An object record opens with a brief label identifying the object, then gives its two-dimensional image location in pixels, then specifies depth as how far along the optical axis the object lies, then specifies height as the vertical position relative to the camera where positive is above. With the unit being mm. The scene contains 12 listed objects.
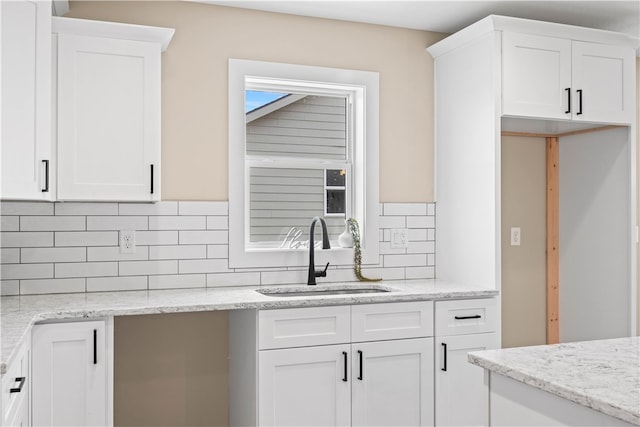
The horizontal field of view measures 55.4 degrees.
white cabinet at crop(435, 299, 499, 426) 3168 -727
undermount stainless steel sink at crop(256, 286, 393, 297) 3393 -434
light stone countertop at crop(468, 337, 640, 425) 1297 -387
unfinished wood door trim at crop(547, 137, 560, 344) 4160 -186
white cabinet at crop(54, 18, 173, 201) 2811 +491
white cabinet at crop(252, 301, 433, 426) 2838 -734
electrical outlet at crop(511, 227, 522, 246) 4105 -138
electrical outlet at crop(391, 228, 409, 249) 3783 -142
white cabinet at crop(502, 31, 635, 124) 3320 +774
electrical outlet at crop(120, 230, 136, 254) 3201 -145
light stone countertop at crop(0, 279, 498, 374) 2465 -404
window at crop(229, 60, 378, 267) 3432 +338
